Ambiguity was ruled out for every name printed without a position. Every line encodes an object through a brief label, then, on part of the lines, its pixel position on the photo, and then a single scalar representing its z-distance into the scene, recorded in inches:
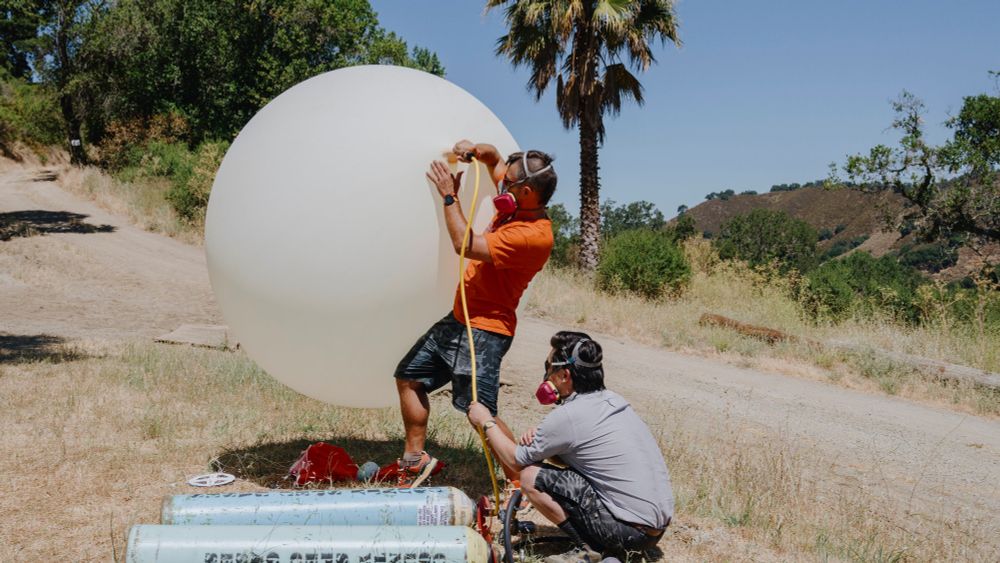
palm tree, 681.0
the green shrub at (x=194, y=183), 765.3
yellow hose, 152.3
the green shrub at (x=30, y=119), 1274.6
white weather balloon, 149.5
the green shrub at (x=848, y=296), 522.9
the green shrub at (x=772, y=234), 2416.3
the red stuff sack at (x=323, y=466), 177.5
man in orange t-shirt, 149.5
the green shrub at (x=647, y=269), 622.5
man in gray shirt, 138.2
